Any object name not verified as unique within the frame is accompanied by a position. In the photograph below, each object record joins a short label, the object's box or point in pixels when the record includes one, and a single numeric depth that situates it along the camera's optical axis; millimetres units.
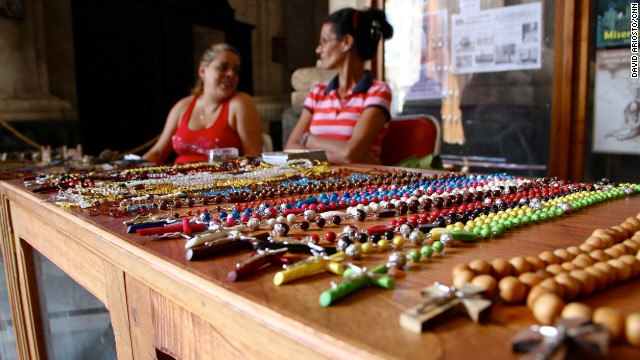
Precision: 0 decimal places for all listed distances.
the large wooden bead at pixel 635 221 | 737
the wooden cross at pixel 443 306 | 422
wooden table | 412
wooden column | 3250
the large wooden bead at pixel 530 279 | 484
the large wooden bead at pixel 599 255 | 564
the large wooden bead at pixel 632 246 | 608
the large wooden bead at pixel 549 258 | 558
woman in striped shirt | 2520
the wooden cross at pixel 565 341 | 346
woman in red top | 2930
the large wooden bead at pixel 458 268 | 529
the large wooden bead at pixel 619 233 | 672
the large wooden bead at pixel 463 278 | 502
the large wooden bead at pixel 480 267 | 521
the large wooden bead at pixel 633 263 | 540
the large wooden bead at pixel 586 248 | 603
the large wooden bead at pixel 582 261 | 535
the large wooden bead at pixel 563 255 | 573
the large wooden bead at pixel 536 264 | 542
